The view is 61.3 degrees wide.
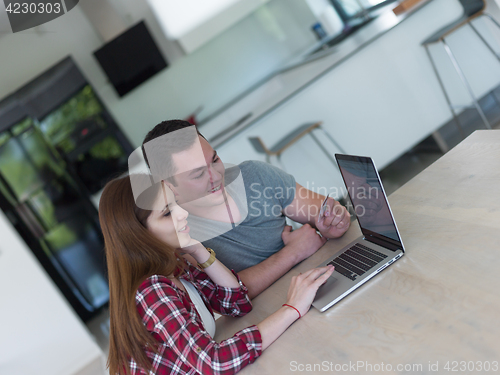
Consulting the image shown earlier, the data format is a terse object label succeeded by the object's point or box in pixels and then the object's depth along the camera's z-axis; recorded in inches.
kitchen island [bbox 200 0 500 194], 116.0
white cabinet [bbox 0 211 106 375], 111.1
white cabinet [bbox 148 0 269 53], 165.3
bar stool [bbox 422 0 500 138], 110.2
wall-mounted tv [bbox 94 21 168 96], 161.5
